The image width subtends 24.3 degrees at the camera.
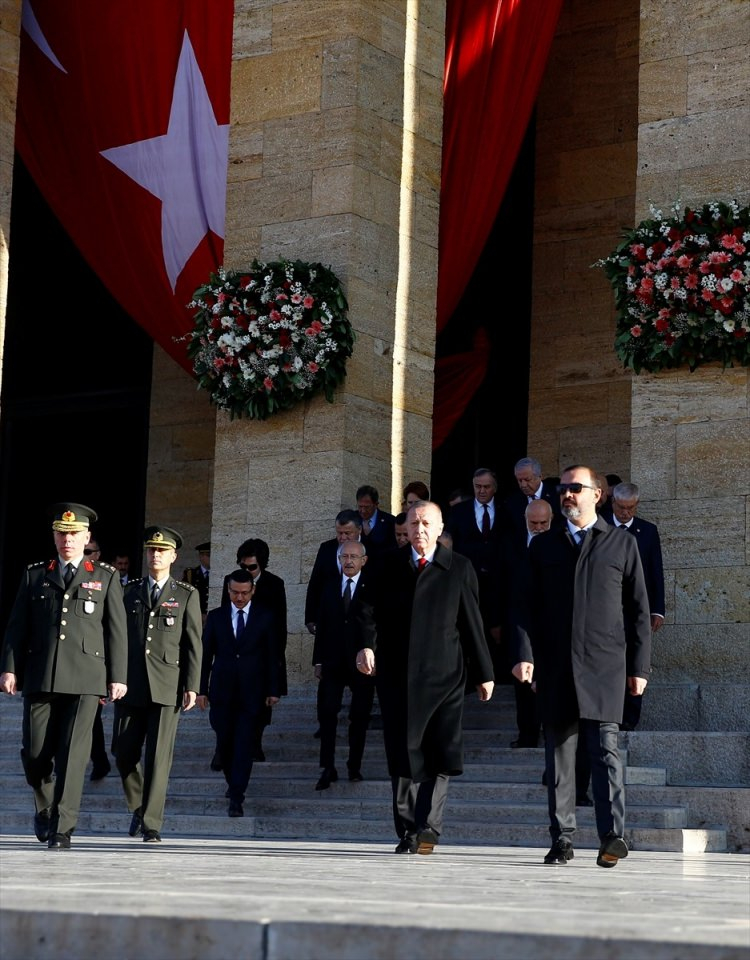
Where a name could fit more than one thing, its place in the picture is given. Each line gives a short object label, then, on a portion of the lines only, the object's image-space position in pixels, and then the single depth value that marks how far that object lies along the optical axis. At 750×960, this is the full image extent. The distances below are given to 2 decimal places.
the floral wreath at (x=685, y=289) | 11.71
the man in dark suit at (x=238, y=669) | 11.01
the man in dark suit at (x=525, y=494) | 11.51
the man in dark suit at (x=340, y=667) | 10.88
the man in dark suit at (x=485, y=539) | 11.57
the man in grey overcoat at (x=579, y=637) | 7.82
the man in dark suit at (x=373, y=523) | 12.42
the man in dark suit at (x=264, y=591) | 11.40
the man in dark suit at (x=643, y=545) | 11.01
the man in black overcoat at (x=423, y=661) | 8.34
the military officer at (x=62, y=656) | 8.92
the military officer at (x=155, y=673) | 9.50
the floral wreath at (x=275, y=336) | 13.39
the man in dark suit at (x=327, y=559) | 11.81
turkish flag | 15.13
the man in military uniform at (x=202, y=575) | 15.10
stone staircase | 9.47
